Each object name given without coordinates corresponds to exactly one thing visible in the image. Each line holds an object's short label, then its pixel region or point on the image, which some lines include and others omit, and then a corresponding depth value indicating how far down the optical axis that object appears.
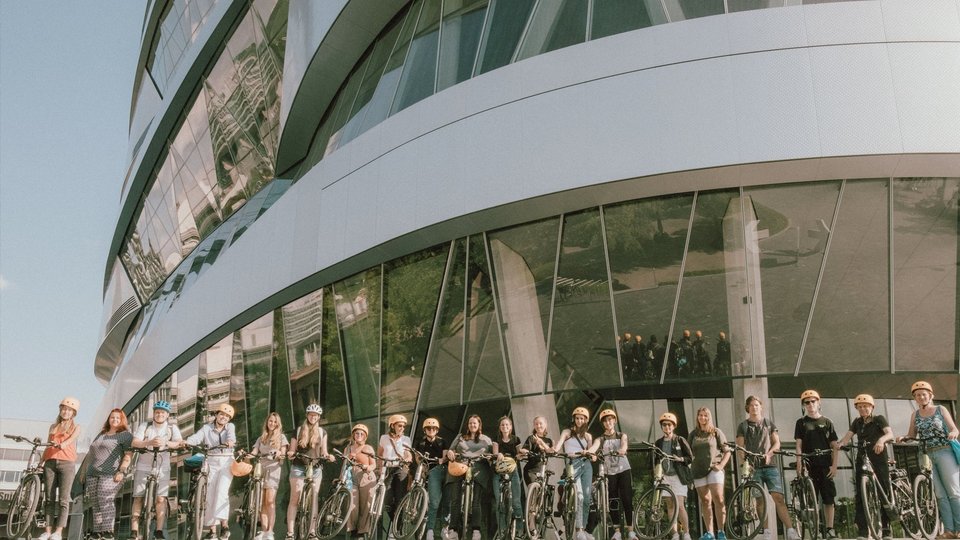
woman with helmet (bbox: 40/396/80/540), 10.54
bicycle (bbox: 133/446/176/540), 11.52
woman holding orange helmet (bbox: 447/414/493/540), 11.28
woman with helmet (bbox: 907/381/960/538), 9.56
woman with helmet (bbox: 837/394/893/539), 9.84
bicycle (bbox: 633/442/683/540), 10.27
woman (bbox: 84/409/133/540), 11.02
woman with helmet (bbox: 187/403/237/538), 11.09
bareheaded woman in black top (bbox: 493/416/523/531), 11.34
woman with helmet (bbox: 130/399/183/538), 11.45
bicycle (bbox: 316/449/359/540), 11.32
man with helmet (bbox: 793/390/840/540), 10.27
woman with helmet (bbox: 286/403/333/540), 11.64
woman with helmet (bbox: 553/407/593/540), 10.69
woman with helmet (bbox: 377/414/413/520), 12.04
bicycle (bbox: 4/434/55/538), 10.49
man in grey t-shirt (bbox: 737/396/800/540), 10.27
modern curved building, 13.51
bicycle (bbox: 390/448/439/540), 11.11
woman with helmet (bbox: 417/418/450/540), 11.73
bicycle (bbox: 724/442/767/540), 9.77
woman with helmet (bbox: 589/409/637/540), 11.01
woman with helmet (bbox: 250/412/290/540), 11.41
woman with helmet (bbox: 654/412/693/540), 10.70
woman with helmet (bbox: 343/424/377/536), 11.57
